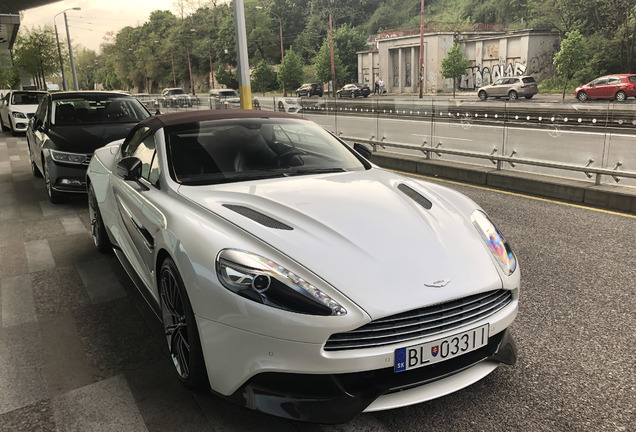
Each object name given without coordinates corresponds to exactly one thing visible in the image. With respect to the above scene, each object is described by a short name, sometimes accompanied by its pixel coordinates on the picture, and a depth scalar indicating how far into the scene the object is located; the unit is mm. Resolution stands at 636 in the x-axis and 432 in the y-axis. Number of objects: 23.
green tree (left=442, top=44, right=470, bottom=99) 51406
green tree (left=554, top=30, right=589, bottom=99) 41344
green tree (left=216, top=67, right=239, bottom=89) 87812
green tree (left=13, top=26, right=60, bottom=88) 53250
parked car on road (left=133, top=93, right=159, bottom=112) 35800
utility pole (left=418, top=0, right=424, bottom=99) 46134
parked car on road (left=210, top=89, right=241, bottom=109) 28498
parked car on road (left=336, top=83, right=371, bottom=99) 49812
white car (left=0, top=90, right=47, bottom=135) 19859
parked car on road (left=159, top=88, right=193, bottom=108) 32719
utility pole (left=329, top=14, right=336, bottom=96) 60125
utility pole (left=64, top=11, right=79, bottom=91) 42238
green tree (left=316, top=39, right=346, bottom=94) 67812
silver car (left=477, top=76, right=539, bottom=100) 33969
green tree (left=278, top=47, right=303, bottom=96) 70812
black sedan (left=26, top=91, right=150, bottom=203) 7398
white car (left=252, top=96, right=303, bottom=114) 17094
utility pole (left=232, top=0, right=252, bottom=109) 12336
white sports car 2188
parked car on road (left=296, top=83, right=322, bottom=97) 56250
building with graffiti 53438
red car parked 28438
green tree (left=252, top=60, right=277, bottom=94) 78438
